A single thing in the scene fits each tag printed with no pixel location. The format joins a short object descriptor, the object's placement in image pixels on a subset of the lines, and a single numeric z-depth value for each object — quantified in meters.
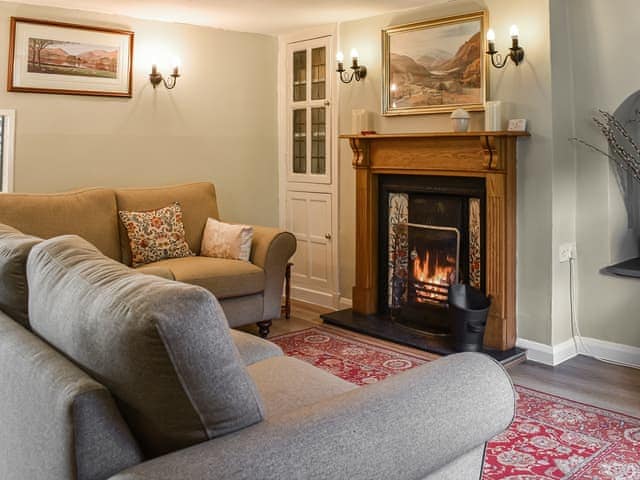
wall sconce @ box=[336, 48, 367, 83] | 4.72
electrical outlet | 3.82
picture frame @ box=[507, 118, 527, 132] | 3.78
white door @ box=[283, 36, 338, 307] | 5.17
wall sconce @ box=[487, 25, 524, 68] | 3.73
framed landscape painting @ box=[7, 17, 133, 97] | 4.21
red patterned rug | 2.46
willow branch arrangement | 3.68
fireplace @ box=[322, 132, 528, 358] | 3.86
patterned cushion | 4.27
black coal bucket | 3.79
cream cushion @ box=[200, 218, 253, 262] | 4.41
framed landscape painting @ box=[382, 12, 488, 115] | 4.06
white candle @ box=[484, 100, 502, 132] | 3.82
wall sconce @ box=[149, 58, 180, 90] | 4.79
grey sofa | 1.14
